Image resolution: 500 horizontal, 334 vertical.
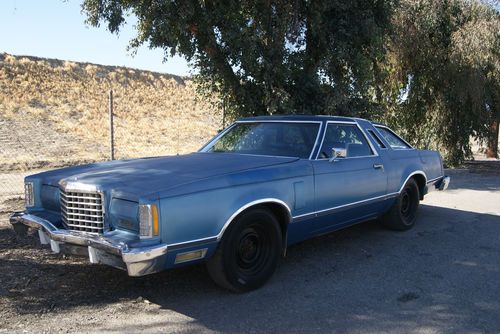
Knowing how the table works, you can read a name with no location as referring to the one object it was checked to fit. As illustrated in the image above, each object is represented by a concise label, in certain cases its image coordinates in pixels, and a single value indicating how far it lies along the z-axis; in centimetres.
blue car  373
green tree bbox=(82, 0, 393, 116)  890
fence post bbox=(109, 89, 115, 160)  990
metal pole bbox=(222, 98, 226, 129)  1064
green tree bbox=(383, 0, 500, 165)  1349
